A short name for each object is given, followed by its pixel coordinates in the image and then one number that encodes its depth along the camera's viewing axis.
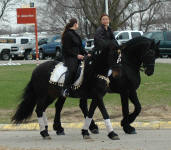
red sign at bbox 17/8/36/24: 30.11
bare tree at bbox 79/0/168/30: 46.50
